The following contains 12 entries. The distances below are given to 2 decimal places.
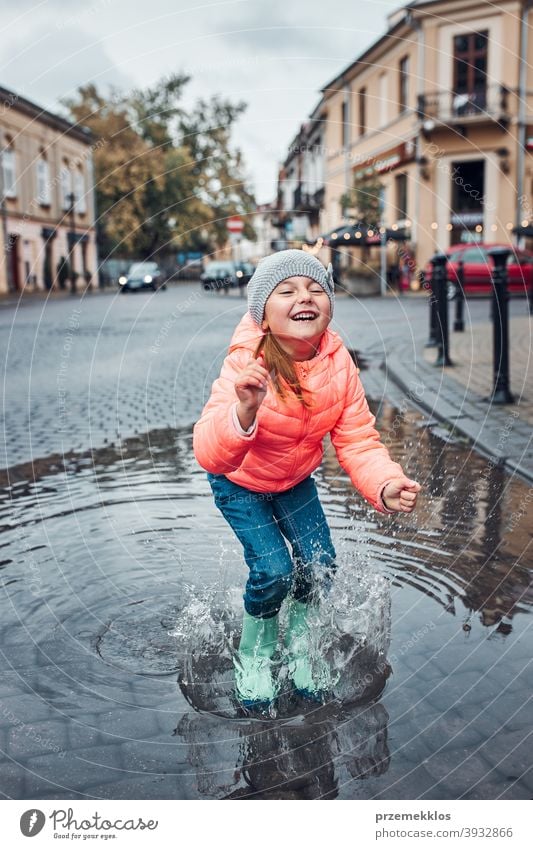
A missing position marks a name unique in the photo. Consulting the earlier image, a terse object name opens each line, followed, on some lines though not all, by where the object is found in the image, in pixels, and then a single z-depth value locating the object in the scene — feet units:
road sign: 75.79
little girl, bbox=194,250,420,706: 8.84
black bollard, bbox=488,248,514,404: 25.61
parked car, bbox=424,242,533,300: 70.18
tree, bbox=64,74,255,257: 131.54
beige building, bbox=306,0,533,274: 96.37
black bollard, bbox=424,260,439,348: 38.42
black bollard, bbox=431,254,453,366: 33.78
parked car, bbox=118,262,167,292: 101.44
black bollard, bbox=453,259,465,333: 44.96
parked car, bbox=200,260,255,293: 89.86
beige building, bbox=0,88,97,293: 115.14
